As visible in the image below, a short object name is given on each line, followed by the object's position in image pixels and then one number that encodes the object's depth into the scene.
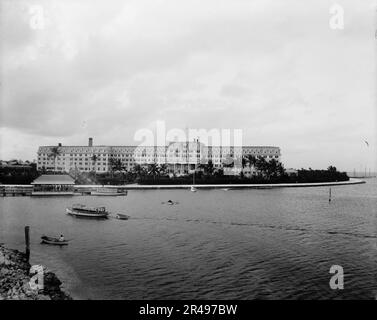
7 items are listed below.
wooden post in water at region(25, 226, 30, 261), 44.71
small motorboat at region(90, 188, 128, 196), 129.25
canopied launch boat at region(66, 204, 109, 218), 72.75
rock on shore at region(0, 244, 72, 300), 27.83
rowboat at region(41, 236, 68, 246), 49.53
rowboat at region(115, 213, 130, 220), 71.88
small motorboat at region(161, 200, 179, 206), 95.72
